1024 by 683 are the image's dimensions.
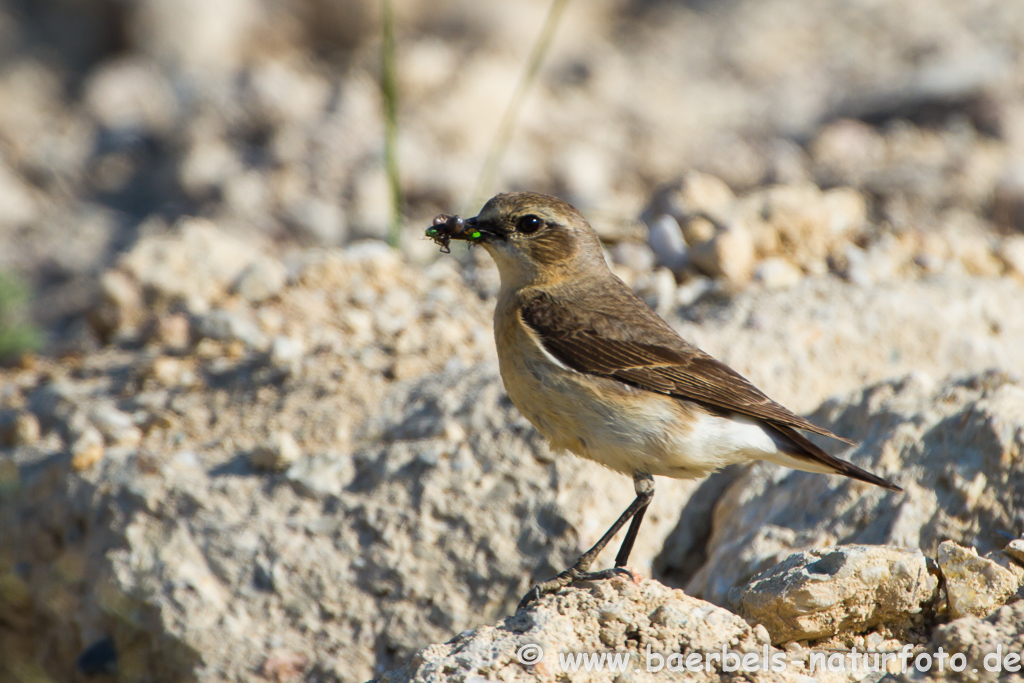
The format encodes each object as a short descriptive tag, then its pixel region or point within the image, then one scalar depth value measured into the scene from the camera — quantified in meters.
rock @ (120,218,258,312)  13.28
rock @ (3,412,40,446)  10.77
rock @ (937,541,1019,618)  6.36
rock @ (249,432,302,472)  9.65
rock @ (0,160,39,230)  19.11
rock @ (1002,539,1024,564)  6.64
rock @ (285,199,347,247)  17.03
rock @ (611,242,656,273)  12.92
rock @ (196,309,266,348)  11.94
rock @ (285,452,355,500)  9.43
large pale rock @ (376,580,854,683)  6.16
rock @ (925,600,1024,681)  5.41
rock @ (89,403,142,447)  10.50
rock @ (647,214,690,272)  12.76
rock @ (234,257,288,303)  12.78
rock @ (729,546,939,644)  6.48
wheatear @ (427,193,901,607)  7.99
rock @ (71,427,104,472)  9.93
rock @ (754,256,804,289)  11.85
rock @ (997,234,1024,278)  12.85
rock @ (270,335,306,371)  11.23
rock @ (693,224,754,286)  12.09
